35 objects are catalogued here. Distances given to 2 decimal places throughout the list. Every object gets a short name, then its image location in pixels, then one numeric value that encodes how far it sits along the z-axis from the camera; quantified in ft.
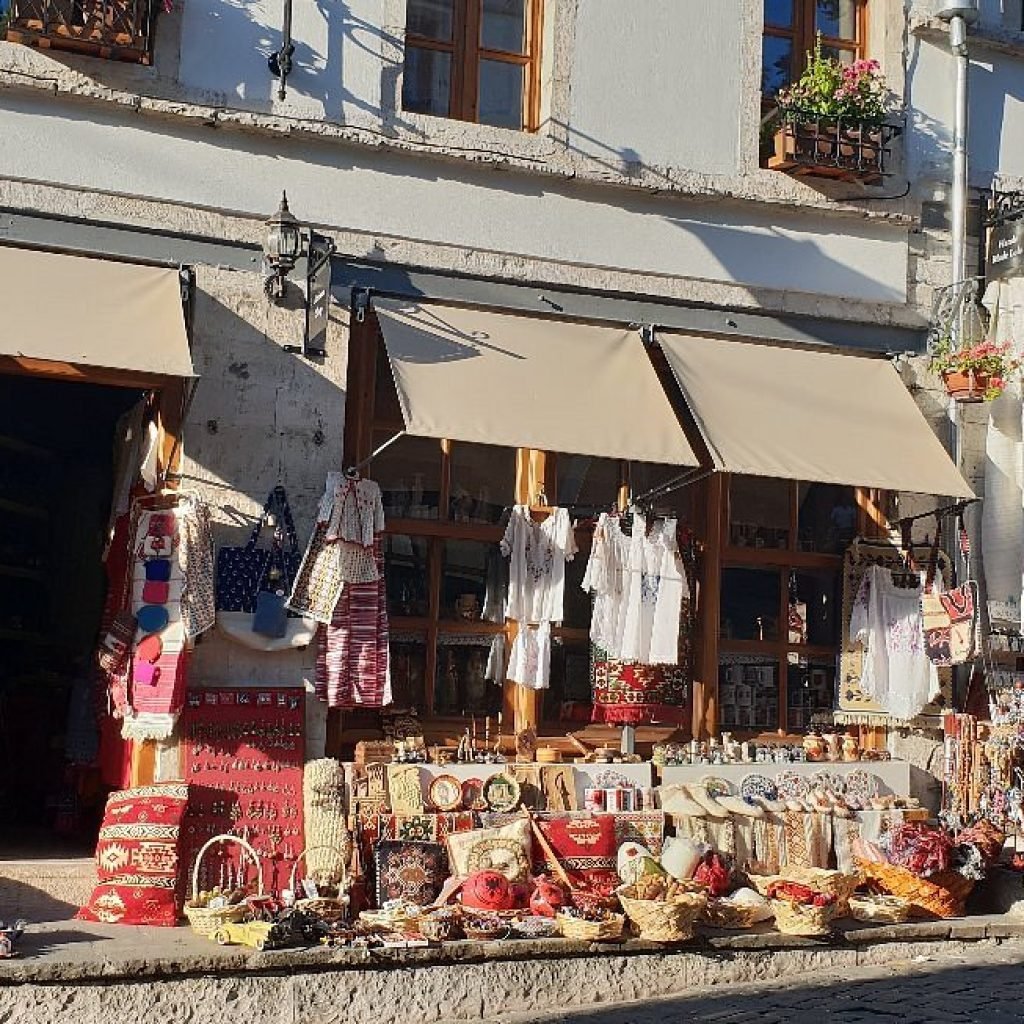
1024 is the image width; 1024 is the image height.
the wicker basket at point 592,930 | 25.94
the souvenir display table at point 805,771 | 31.76
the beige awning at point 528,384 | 28.58
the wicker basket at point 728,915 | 27.78
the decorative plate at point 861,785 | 32.78
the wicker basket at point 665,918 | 26.08
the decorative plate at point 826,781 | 32.51
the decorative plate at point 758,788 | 31.89
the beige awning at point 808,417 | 30.50
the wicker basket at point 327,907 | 26.09
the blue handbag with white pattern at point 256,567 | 29.50
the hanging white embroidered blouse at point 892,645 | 33.68
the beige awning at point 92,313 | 25.80
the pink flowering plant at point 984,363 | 32.91
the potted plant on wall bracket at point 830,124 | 34.30
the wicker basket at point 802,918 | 27.30
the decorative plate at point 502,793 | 29.78
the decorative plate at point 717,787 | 31.53
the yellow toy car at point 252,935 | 24.50
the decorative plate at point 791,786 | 32.19
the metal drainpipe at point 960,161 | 35.32
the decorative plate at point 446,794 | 29.37
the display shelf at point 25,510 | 37.55
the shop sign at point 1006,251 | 35.22
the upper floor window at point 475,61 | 33.30
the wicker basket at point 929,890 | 29.66
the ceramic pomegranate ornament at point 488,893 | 26.96
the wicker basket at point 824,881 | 28.68
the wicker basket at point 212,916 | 25.26
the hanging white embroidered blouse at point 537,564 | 31.73
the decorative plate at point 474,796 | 29.66
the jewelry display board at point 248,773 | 28.60
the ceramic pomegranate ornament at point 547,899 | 27.09
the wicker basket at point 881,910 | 29.01
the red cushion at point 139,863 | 26.89
